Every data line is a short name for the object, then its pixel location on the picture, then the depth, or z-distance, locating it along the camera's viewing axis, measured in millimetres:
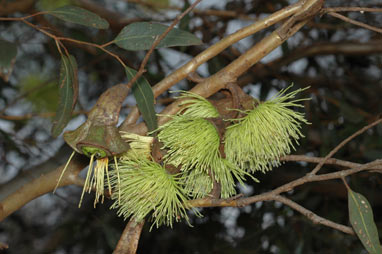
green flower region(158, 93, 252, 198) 670
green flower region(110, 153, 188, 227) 675
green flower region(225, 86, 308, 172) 675
